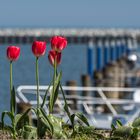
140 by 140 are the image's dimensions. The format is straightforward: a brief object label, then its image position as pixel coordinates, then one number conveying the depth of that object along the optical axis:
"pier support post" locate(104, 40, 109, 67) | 31.36
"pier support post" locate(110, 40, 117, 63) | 35.83
